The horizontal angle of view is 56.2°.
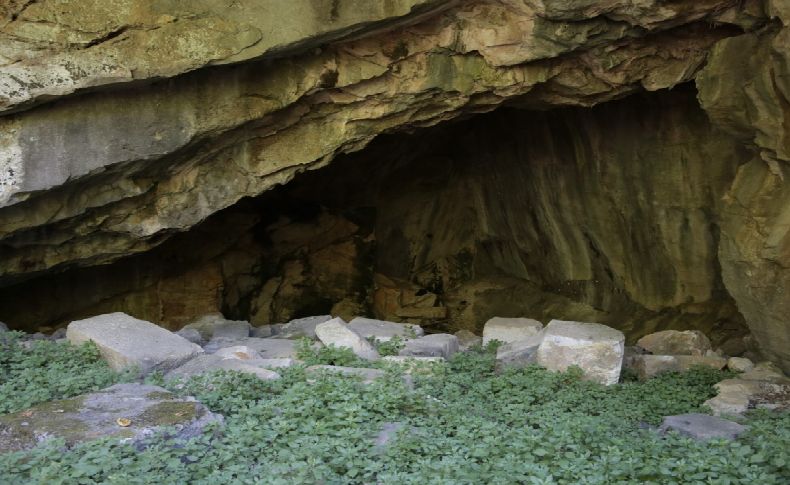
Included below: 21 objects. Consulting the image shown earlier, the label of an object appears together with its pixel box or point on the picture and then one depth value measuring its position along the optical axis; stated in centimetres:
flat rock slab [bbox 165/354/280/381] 525
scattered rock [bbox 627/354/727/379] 652
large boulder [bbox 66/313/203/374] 553
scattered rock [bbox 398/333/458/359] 661
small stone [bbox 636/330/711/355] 745
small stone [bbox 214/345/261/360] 609
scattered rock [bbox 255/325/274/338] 905
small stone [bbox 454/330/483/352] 778
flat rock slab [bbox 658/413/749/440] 448
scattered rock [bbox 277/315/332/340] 843
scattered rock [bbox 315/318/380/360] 636
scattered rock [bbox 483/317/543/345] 754
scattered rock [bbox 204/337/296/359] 660
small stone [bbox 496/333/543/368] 641
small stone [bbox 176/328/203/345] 736
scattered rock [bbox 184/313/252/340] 862
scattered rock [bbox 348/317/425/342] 725
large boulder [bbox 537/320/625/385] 609
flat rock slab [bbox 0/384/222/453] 385
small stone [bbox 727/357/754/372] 651
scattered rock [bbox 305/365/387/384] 519
